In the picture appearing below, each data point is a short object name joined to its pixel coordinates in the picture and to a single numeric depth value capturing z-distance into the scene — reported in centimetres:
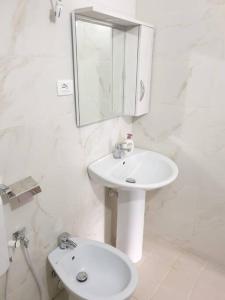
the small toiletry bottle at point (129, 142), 185
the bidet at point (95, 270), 120
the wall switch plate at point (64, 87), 126
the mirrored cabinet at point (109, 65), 135
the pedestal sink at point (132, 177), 164
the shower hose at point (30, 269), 124
